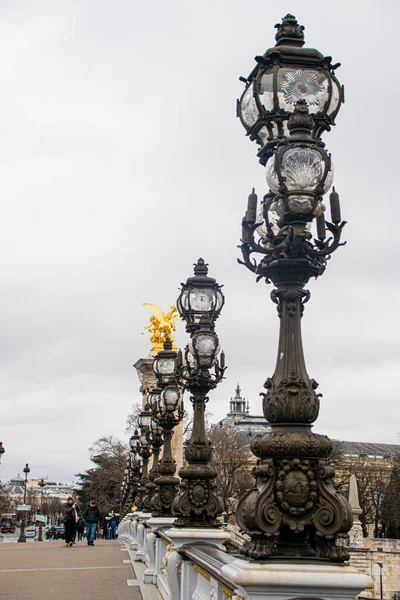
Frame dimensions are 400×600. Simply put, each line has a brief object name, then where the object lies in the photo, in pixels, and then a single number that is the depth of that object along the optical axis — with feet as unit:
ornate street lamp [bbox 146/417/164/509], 58.66
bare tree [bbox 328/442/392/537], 294.66
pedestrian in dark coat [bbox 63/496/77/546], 87.16
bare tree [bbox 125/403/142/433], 246.84
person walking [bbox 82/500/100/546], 91.81
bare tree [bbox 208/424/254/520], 242.99
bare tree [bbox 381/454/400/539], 272.10
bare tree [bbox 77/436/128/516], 286.66
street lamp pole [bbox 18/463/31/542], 155.37
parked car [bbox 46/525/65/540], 225.97
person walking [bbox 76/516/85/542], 112.85
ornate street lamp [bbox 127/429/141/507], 94.67
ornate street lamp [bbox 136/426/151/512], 73.79
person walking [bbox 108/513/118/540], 170.94
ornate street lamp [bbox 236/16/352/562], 16.85
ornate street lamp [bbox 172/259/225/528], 35.27
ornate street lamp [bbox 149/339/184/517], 49.03
